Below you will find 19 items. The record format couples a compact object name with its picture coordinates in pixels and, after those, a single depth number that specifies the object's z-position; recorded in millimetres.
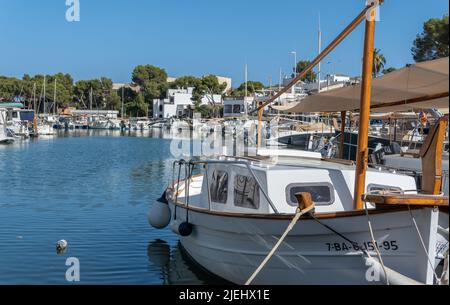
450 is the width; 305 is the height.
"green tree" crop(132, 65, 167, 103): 137900
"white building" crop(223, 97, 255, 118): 102625
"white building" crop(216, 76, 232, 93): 142625
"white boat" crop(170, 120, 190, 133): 106200
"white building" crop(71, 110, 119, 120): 127519
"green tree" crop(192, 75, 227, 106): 130125
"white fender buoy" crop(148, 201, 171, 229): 14969
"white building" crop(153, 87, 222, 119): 126938
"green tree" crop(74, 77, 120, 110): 140250
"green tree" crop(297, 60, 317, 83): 103119
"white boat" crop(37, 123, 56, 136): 80656
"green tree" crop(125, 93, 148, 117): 135500
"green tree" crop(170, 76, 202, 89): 140500
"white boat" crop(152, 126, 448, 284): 8352
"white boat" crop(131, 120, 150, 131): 114175
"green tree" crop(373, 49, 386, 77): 81312
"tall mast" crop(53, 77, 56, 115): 120438
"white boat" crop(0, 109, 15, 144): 59375
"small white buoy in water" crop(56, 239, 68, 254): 13859
